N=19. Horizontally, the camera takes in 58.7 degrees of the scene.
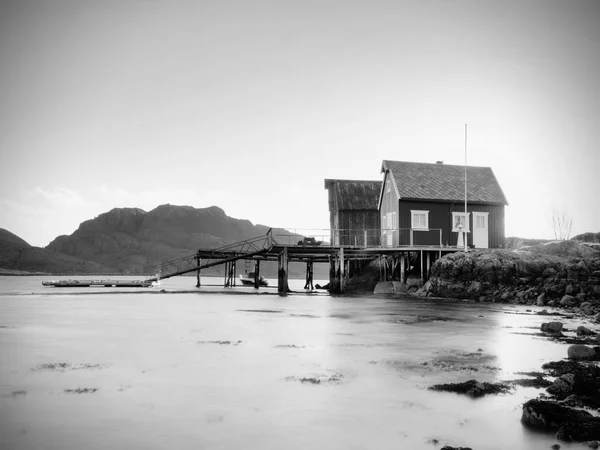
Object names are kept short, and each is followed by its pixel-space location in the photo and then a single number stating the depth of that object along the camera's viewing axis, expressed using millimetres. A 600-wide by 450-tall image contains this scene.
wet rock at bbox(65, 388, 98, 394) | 10266
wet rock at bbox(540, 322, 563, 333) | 18328
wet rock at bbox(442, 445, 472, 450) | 7063
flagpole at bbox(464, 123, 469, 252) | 42875
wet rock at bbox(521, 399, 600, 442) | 7441
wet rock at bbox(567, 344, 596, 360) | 12820
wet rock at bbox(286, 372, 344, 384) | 11352
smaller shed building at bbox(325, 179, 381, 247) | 53219
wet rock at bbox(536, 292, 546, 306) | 32031
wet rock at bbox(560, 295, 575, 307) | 30078
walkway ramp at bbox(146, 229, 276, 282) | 48009
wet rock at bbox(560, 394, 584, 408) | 8742
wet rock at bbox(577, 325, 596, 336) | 17188
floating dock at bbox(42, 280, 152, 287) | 62000
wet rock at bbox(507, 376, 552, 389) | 10588
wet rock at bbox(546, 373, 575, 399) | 9407
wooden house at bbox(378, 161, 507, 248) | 43344
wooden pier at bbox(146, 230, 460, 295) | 44069
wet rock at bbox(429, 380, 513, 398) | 9969
